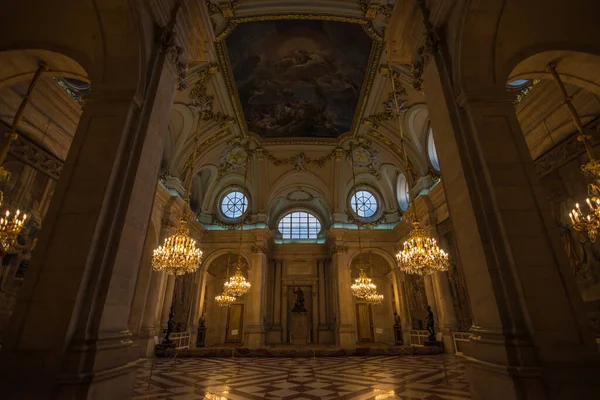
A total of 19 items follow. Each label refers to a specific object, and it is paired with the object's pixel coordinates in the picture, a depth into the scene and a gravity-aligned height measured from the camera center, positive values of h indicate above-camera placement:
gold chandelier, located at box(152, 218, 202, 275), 7.60 +1.55
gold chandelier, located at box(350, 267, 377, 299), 12.19 +1.07
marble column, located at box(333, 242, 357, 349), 14.99 +0.48
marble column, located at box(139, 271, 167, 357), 10.52 +0.05
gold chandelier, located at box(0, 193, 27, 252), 5.45 +1.55
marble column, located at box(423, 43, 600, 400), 2.81 +0.54
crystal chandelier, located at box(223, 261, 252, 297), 12.15 +1.17
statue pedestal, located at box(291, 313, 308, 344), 17.52 -0.87
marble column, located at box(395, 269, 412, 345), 15.38 +0.31
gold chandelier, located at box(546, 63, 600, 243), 4.83 +1.94
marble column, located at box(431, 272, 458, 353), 10.82 +0.13
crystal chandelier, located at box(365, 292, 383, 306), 12.29 +0.66
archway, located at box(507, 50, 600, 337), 4.83 +3.90
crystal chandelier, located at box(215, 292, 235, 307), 12.54 +0.63
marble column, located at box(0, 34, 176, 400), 2.79 +0.58
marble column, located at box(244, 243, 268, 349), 15.09 +0.68
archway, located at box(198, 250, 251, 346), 17.52 +0.11
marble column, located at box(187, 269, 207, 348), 15.23 +0.37
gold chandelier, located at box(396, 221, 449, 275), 7.17 +1.43
